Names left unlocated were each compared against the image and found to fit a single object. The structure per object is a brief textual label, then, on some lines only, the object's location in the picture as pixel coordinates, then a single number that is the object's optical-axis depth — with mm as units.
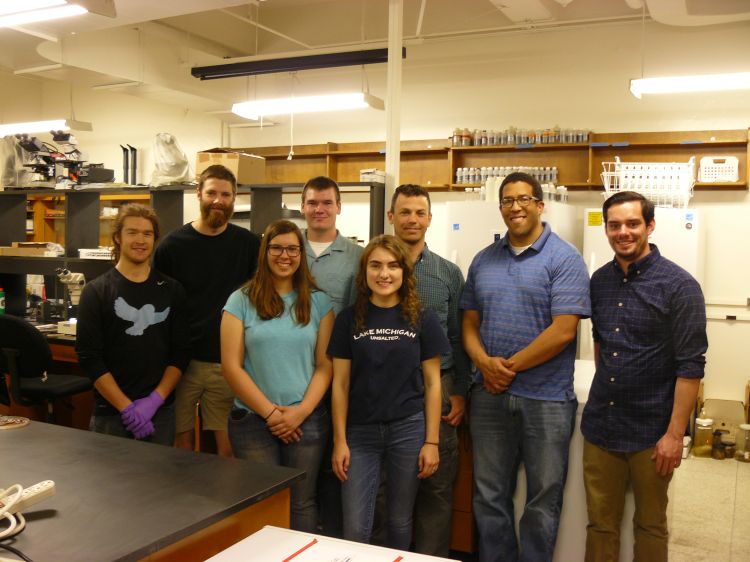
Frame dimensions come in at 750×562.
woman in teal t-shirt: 2463
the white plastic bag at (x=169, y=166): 4410
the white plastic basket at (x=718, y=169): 5949
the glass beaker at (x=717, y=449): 5320
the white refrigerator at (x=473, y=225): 5539
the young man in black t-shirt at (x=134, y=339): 2727
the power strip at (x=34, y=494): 1448
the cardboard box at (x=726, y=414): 5637
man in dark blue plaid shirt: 2307
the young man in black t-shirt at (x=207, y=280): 2992
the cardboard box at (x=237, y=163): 4219
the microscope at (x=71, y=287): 4316
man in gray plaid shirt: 2691
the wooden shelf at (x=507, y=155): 6078
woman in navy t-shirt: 2443
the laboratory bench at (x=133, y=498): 1361
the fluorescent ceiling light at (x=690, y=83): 4918
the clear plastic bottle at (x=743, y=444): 5211
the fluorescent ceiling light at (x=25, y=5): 2020
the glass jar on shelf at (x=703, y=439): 5402
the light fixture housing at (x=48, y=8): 1943
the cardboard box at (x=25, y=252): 4828
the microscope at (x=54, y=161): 4969
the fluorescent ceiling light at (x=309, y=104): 5934
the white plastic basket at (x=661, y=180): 5434
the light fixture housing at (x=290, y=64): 6289
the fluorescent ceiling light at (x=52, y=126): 7000
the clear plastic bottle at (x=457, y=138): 6961
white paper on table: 1381
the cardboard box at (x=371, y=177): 3787
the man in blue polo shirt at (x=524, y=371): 2508
